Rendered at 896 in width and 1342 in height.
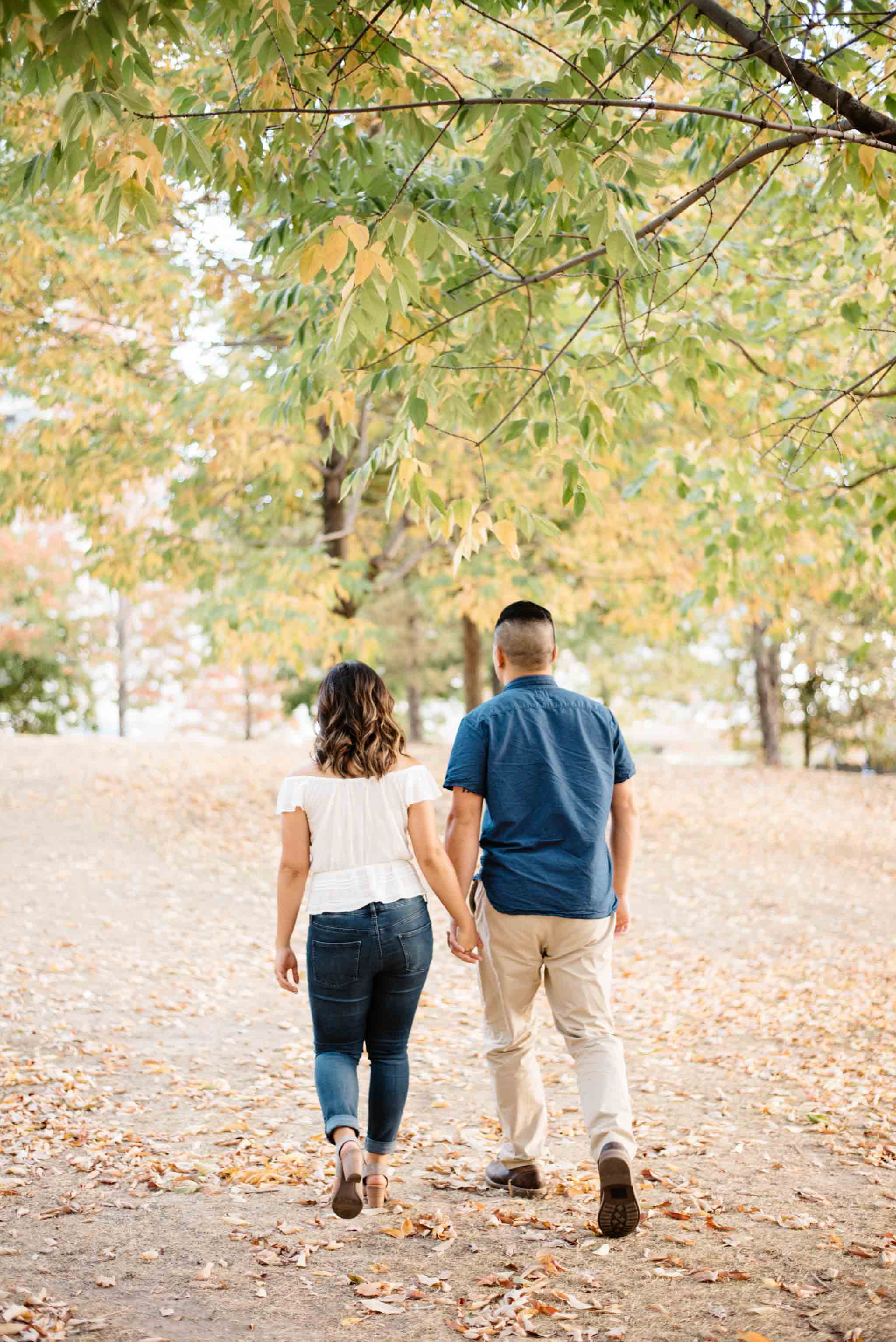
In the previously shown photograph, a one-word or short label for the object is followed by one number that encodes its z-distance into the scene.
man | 3.85
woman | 3.65
